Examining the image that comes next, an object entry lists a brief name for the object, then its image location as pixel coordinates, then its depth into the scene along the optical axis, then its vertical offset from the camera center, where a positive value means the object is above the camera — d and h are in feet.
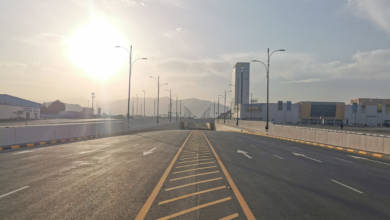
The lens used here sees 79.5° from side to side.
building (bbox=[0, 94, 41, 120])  236.43 +0.30
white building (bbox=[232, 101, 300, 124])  379.35 +0.48
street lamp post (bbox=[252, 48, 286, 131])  107.61 +22.52
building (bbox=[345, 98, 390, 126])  350.23 -1.21
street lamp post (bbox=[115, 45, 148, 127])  111.23 +23.71
